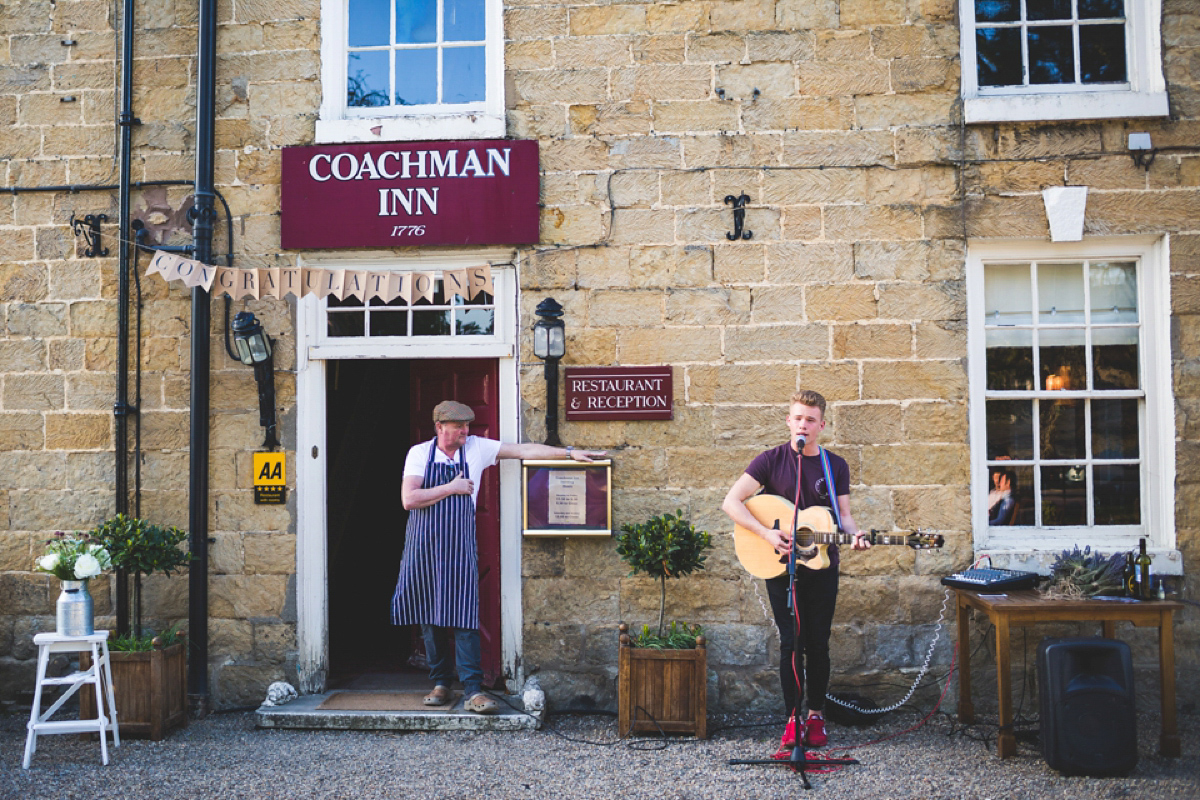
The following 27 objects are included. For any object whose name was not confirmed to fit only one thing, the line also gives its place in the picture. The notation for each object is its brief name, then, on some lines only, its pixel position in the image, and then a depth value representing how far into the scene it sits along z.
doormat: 5.54
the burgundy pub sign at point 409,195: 5.91
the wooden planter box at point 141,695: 5.26
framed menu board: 5.79
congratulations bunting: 5.45
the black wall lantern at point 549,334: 5.72
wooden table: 4.73
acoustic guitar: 4.66
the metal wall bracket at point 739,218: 5.83
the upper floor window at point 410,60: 6.08
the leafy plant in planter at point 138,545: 5.45
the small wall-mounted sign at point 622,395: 5.81
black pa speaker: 4.50
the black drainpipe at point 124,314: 5.98
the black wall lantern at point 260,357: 5.80
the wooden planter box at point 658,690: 5.17
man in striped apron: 5.45
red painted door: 6.16
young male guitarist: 4.84
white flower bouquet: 5.12
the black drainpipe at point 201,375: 5.86
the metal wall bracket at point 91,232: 6.10
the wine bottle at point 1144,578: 4.86
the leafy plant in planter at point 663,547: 5.27
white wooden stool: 4.89
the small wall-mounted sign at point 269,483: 5.95
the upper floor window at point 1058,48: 5.81
